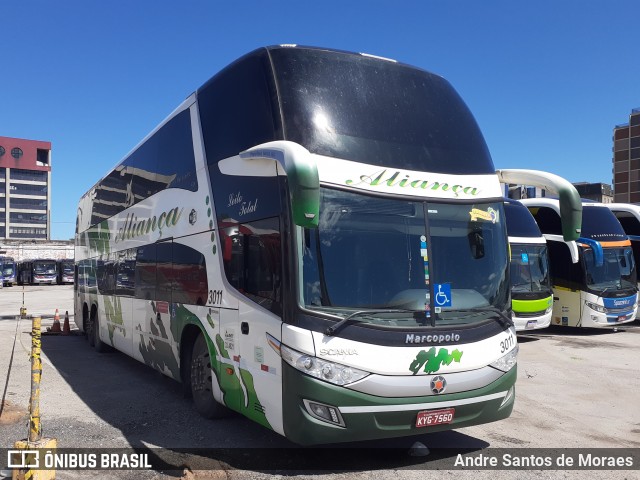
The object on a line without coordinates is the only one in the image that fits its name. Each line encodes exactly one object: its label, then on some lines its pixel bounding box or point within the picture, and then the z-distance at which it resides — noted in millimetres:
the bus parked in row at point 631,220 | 20172
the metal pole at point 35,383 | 5168
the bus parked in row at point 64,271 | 59062
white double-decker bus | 5117
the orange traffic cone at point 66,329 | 17953
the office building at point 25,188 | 121938
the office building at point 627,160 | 91688
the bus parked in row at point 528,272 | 15492
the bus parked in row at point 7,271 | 55469
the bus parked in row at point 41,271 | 57531
